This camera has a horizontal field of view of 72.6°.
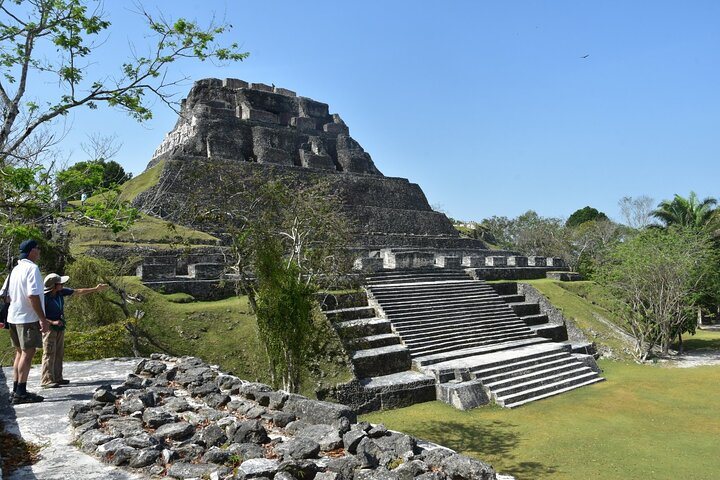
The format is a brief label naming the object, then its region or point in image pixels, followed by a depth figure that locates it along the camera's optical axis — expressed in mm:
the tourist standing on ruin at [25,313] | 4520
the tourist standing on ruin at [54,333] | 5152
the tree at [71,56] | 5504
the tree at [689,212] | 20750
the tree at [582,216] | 58312
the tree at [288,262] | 7422
